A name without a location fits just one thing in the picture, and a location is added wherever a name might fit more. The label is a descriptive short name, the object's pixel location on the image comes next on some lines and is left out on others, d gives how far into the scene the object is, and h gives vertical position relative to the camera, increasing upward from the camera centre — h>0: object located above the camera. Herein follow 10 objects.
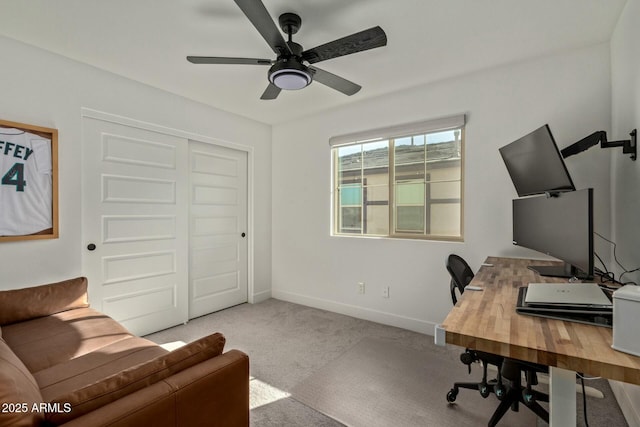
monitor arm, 1.69 +0.41
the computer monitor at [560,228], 1.25 -0.09
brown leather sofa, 0.85 -0.63
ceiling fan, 1.58 +0.97
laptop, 1.12 -0.34
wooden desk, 0.81 -0.40
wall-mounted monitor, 1.64 +0.30
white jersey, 2.18 +0.22
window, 2.92 +0.34
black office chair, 1.63 -1.00
